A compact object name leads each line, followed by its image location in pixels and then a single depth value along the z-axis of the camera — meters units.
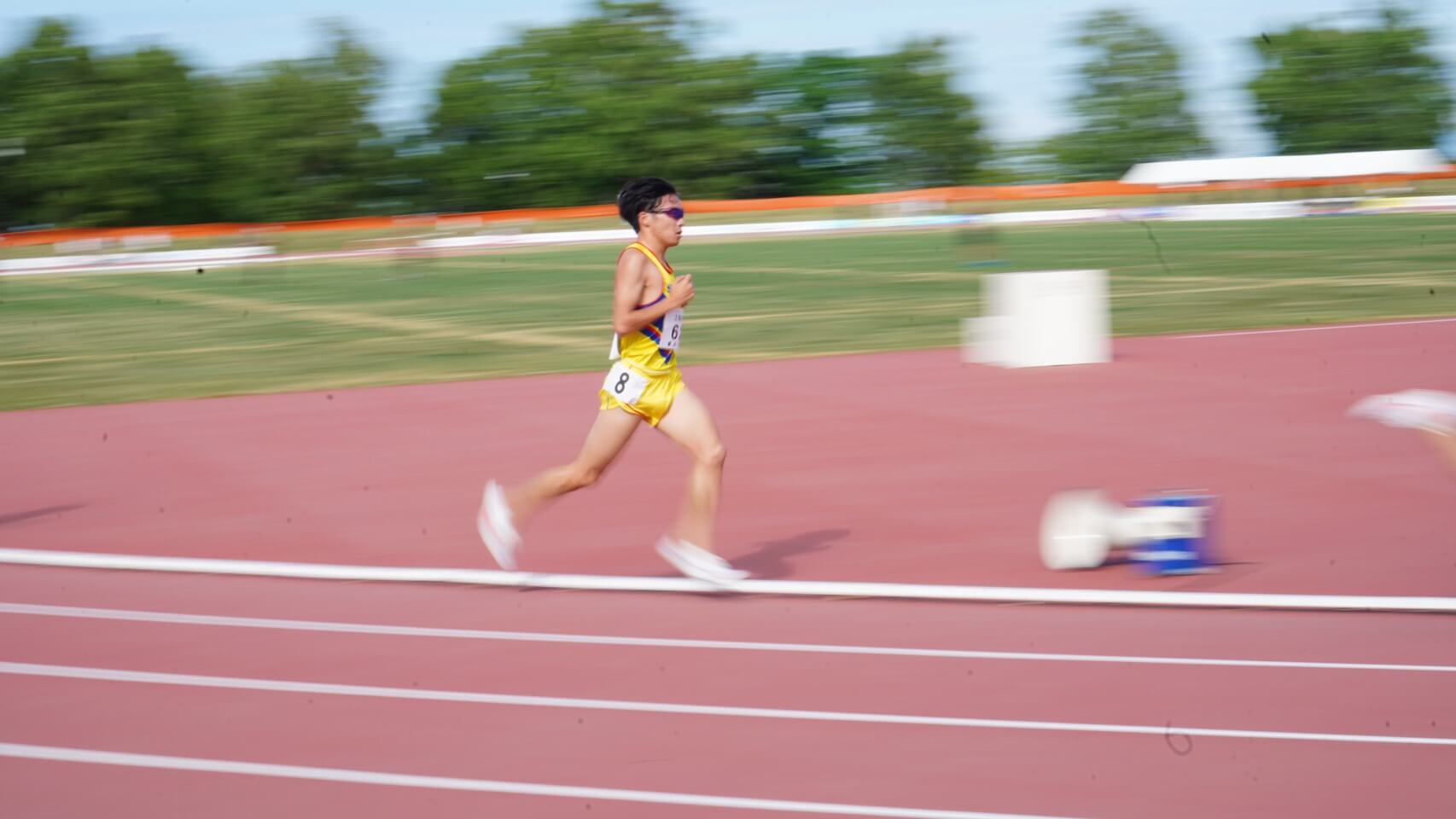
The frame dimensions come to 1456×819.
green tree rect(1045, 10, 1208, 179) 103.75
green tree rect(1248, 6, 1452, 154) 100.56
